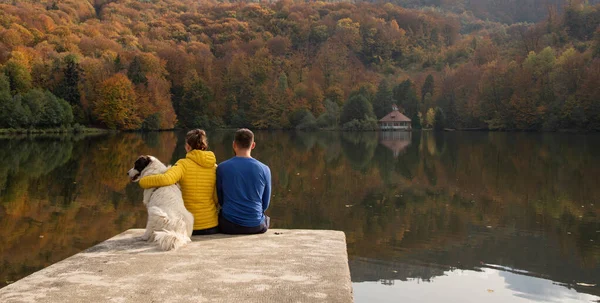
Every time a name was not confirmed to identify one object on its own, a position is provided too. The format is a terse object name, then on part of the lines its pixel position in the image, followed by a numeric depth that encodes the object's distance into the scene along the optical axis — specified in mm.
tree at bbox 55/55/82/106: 66938
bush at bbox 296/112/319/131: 87562
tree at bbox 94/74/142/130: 69750
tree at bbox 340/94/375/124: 86625
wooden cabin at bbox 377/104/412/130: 92062
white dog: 5988
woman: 6785
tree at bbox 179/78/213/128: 88250
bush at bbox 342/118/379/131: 85250
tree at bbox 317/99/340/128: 87562
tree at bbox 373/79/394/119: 95250
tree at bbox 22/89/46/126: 56281
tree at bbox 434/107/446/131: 88312
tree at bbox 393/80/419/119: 97562
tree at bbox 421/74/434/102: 105125
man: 6816
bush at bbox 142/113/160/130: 76062
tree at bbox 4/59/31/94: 62031
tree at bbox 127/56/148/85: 79000
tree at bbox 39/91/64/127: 57938
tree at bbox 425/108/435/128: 89438
